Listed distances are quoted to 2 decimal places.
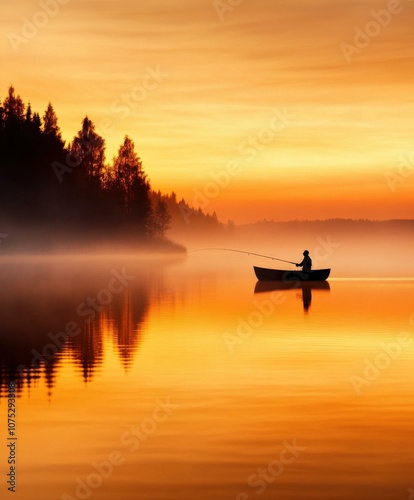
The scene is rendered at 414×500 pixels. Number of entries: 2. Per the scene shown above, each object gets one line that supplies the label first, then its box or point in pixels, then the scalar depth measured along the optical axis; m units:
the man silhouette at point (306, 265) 70.19
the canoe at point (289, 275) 71.31
